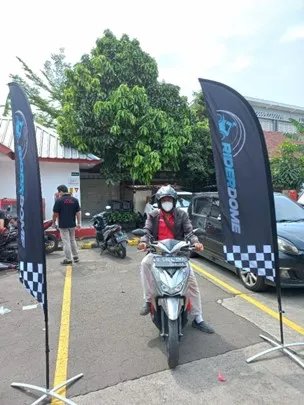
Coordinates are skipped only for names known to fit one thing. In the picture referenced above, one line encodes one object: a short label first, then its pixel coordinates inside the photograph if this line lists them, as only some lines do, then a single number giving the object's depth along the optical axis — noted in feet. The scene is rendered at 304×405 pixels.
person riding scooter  12.25
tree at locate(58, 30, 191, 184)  36.99
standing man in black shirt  23.76
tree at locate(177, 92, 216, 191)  43.52
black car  15.21
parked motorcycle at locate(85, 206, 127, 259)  25.79
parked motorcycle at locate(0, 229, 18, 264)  23.91
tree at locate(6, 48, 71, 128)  55.57
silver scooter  9.96
